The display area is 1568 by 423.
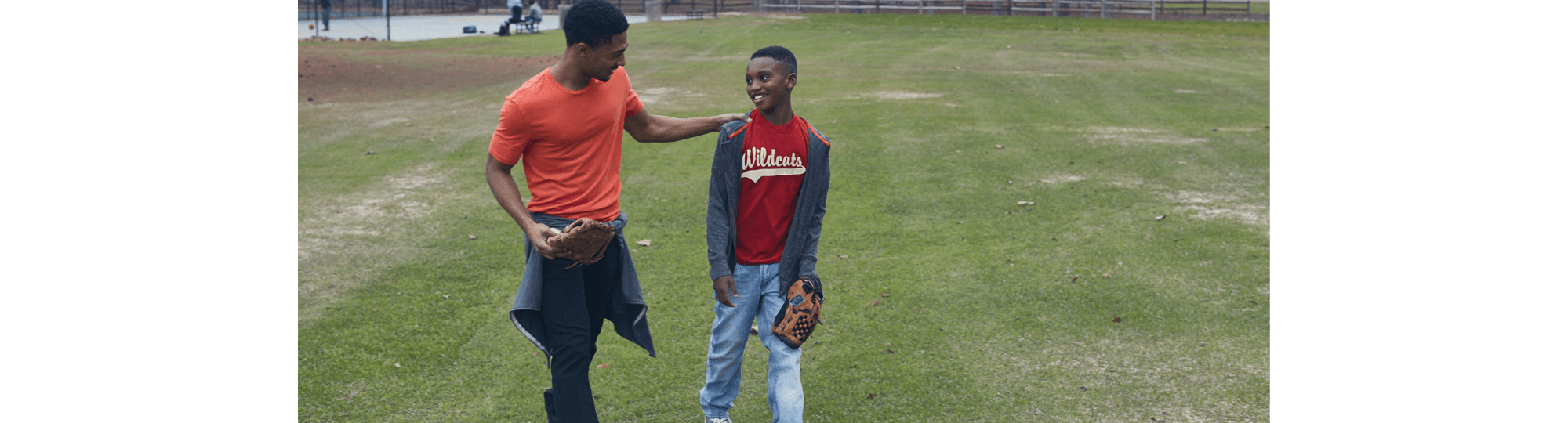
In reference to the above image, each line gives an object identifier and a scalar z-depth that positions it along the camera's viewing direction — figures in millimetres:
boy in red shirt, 4117
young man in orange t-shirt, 3875
